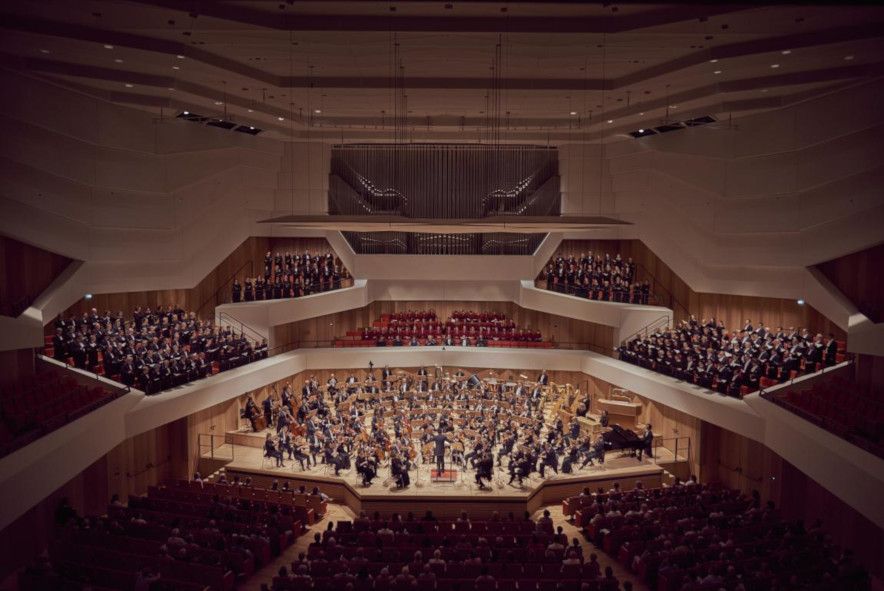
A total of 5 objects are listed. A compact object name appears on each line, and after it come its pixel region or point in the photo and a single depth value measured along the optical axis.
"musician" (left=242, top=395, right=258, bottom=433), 14.99
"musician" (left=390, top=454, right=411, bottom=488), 12.16
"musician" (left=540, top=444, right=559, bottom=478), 12.62
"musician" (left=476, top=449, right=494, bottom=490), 12.15
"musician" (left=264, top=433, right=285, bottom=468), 13.25
